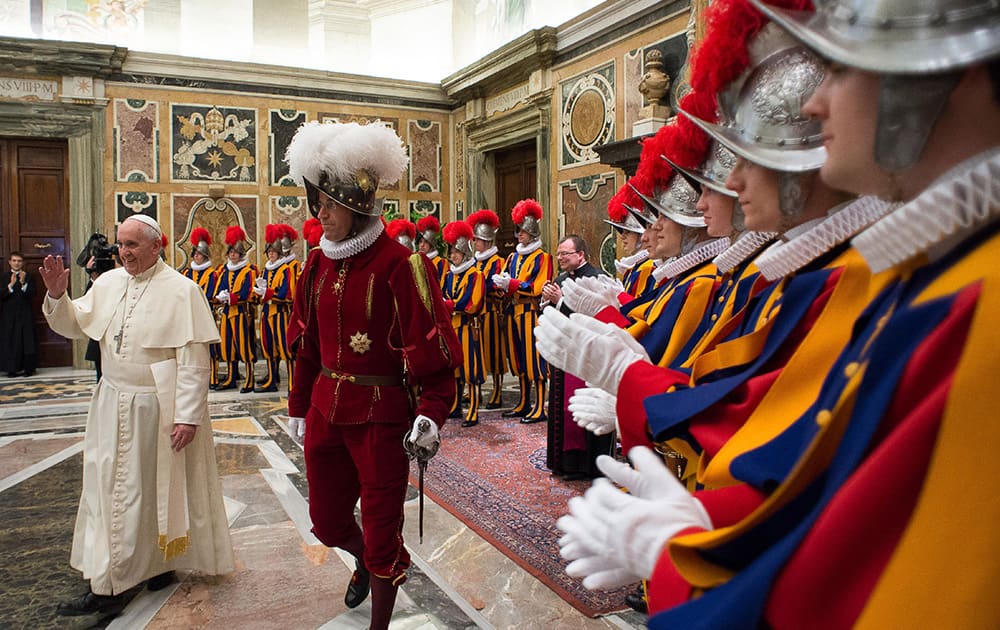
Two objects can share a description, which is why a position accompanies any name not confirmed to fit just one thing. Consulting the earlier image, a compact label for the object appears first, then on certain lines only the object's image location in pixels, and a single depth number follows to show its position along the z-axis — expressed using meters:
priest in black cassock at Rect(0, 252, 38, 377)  10.51
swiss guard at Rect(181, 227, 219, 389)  9.80
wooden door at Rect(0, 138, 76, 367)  10.98
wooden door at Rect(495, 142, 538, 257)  11.52
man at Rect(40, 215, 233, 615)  3.17
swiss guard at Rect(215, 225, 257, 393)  9.48
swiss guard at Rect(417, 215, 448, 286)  8.76
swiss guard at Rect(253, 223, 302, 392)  9.12
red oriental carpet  3.51
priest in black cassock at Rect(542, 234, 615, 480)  5.07
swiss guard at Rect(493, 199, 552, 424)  7.44
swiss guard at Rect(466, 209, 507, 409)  7.82
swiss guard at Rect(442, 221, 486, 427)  7.39
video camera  4.92
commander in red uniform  2.75
